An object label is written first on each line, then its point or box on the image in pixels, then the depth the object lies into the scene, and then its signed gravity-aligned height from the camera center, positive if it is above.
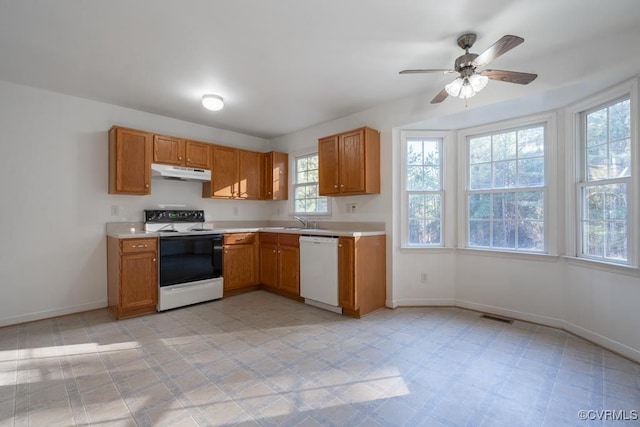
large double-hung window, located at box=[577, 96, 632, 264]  2.54 +0.26
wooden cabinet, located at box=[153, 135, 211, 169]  3.90 +0.86
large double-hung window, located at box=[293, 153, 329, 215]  4.75 +0.42
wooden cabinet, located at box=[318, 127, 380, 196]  3.70 +0.65
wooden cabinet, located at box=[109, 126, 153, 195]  3.59 +0.67
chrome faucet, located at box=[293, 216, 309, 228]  4.79 -0.12
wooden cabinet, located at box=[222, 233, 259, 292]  4.28 -0.69
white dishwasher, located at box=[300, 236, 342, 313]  3.53 -0.72
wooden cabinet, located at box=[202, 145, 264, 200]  4.50 +0.63
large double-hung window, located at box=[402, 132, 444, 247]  3.83 +0.29
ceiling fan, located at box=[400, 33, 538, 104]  2.17 +1.04
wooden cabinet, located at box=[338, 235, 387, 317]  3.36 -0.71
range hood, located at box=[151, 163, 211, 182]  3.82 +0.56
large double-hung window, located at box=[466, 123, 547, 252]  3.20 +0.26
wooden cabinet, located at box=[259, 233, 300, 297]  4.07 -0.70
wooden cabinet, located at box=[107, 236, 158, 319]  3.34 -0.71
